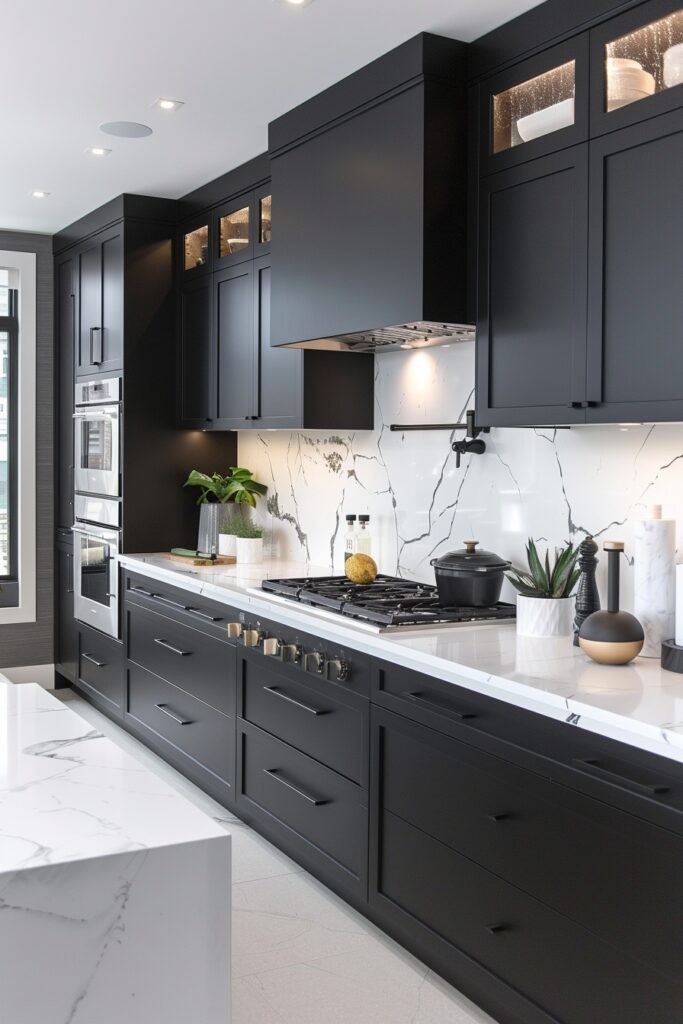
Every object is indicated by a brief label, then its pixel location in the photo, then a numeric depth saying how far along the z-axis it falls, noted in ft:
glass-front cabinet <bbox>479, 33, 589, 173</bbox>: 9.04
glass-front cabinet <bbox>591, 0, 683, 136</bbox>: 8.13
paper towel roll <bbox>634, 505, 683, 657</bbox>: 8.67
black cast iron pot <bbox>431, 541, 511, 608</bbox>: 10.78
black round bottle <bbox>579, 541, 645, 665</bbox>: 8.29
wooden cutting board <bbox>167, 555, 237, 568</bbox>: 15.56
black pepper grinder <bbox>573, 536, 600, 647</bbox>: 9.34
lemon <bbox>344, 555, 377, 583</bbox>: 12.61
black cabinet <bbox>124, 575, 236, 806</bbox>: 13.30
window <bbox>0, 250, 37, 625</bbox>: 20.27
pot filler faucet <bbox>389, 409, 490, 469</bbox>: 11.82
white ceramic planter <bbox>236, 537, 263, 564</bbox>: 15.67
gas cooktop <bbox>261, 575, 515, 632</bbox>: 10.19
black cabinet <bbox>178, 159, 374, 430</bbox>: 13.83
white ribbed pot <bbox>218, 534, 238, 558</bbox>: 16.28
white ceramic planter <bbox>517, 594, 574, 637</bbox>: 9.75
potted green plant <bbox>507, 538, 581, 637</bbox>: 9.75
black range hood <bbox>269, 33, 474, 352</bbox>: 10.33
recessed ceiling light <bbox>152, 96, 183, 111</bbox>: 12.32
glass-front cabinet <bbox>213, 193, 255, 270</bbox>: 15.10
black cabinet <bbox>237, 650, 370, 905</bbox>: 10.25
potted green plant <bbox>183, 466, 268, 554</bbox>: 16.58
